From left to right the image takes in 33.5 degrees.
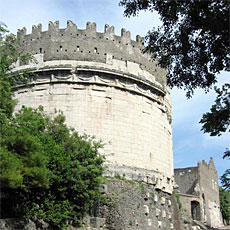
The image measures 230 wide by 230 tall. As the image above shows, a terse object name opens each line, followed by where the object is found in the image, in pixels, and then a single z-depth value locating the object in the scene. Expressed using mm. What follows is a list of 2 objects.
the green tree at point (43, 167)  11281
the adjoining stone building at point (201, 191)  35375
